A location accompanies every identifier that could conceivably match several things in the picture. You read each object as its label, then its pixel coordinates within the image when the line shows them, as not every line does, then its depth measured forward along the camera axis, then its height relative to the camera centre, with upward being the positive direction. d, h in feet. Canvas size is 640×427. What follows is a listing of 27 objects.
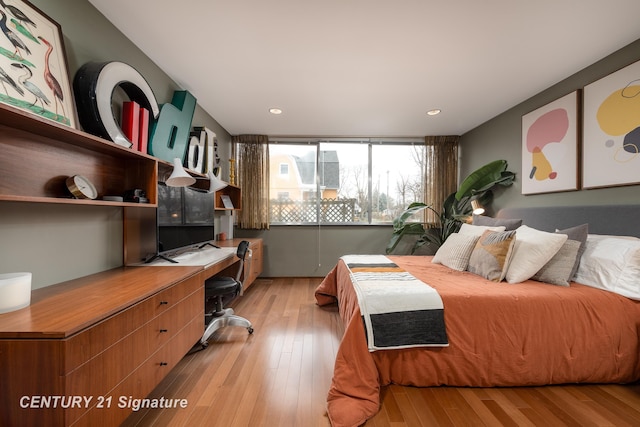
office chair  7.39 -2.41
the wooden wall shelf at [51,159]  3.85 +0.97
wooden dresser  2.86 -1.76
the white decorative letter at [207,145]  9.79 +2.57
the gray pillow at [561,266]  6.29 -1.35
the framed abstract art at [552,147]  8.03 +2.18
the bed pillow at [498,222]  8.84 -0.39
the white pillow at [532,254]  6.50 -1.09
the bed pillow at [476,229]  8.66 -0.59
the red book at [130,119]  5.98 +2.13
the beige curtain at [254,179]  14.32 +1.79
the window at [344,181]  14.90 +1.75
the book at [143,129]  6.26 +2.00
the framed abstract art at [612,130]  6.51 +2.16
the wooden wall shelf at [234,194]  13.30 +0.89
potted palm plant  10.94 +0.18
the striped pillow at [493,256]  6.82 -1.21
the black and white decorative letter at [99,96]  5.02 +2.27
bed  5.42 -2.72
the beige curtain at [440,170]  14.47 +2.29
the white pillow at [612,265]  5.62 -1.23
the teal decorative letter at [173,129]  6.92 +2.42
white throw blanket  5.28 -2.16
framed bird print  3.79 +2.35
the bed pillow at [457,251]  8.18 -1.31
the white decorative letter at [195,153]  8.81 +2.06
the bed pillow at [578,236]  6.51 -0.64
